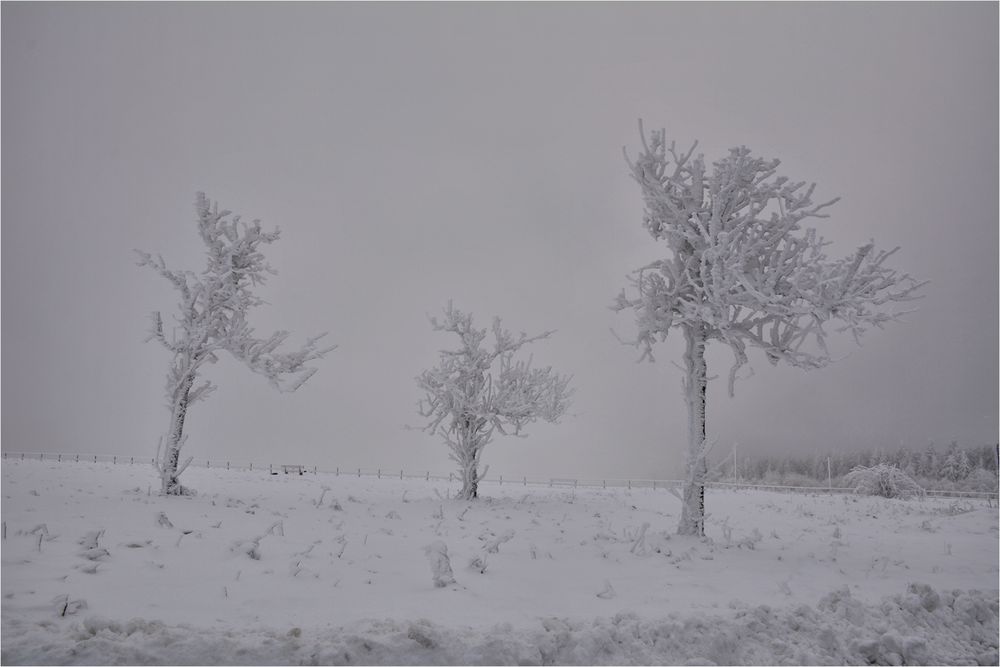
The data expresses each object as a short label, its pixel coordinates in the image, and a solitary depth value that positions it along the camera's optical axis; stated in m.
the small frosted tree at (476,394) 19.45
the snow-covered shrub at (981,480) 45.97
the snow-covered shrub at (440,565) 6.00
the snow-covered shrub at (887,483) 30.09
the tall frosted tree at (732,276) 9.41
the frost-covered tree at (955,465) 64.36
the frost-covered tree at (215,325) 14.94
